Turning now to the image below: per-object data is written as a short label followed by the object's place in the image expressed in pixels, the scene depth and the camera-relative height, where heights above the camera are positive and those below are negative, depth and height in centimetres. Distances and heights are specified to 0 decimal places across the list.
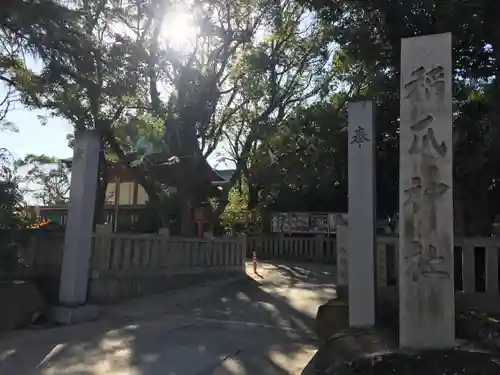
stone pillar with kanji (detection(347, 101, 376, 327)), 709 +36
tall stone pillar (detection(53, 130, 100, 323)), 936 +3
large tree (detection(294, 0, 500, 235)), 724 +285
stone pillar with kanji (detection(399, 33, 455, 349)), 529 +50
